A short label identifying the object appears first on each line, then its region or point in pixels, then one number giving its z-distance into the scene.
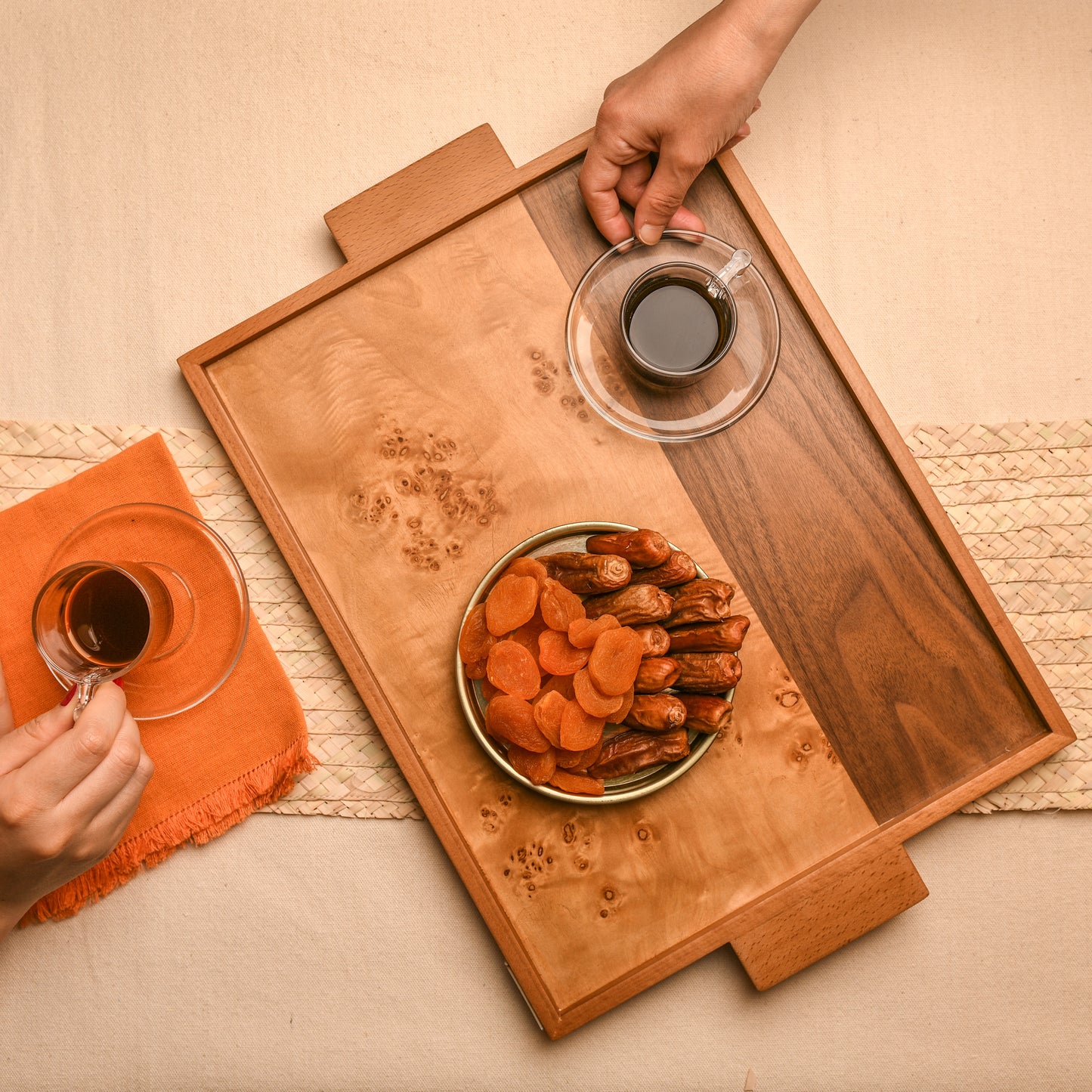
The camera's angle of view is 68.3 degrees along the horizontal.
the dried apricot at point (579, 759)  0.89
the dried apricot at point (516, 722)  0.87
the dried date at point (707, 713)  0.87
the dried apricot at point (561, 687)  0.89
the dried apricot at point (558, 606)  0.88
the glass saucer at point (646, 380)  0.96
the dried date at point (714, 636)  0.88
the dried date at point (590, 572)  0.87
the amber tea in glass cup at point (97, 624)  0.88
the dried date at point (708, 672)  0.87
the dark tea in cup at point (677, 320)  0.95
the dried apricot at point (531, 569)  0.89
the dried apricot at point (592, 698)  0.86
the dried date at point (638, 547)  0.88
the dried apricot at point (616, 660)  0.86
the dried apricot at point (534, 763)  0.88
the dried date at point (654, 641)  0.87
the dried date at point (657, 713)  0.86
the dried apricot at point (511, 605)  0.87
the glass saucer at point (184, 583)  0.93
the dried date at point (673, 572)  0.89
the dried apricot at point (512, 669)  0.88
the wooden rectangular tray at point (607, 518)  0.93
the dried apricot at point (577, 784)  0.88
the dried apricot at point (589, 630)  0.87
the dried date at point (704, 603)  0.88
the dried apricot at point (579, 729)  0.87
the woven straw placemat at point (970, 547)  0.98
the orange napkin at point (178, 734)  0.96
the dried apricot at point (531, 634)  0.90
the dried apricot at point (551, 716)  0.87
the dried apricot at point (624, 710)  0.87
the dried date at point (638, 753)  0.88
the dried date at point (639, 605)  0.88
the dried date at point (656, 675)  0.87
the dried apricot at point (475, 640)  0.90
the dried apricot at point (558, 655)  0.88
